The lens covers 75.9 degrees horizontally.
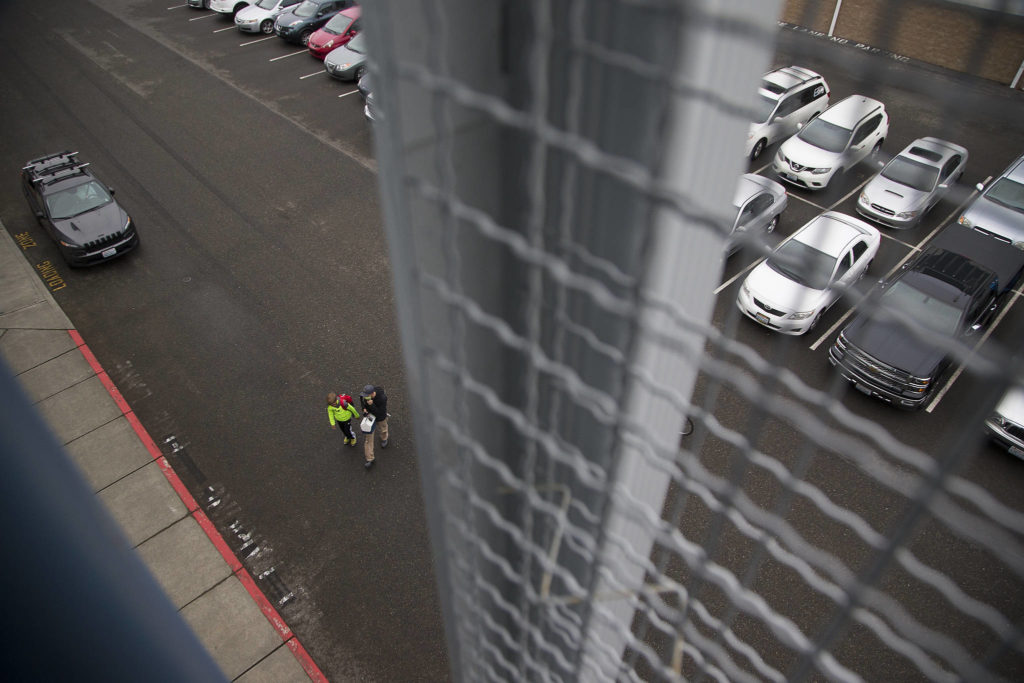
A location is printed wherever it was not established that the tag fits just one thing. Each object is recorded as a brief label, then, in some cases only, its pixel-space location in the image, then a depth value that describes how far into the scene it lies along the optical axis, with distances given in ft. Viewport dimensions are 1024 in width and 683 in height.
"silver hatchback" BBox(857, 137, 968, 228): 31.37
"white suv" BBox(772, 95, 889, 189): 31.76
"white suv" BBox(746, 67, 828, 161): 39.45
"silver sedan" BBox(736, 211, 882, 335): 29.17
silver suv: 31.27
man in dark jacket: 24.95
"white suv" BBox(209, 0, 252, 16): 65.31
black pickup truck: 25.98
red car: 56.49
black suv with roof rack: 35.58
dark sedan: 59.31
